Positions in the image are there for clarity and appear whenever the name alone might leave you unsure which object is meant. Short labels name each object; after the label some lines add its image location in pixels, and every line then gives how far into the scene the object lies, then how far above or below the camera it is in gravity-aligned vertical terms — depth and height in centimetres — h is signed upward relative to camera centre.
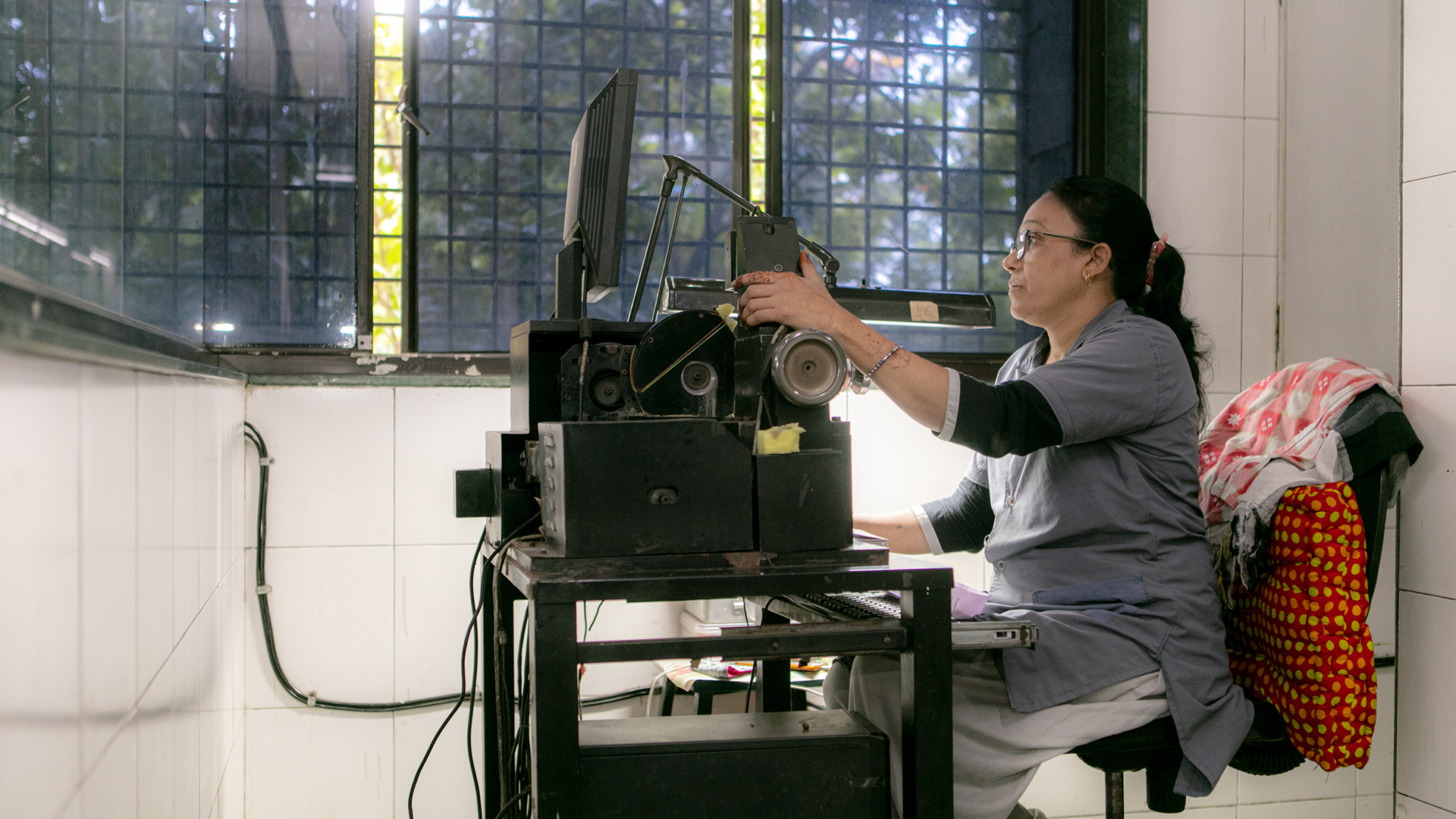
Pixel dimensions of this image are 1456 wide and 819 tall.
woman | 131 -14
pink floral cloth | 157 -3
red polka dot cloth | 138 -31
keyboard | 123 -26
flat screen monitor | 134 +31
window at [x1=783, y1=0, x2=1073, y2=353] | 264 +75
